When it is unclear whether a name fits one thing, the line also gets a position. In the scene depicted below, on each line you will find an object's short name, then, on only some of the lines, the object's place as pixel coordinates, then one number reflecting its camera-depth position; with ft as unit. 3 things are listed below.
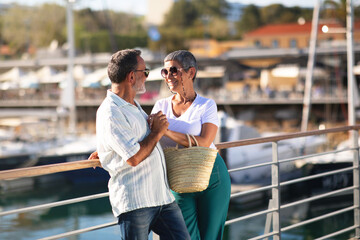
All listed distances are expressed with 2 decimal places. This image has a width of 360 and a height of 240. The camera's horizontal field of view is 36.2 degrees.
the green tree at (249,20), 264.72
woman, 8.20
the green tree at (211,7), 287.07
